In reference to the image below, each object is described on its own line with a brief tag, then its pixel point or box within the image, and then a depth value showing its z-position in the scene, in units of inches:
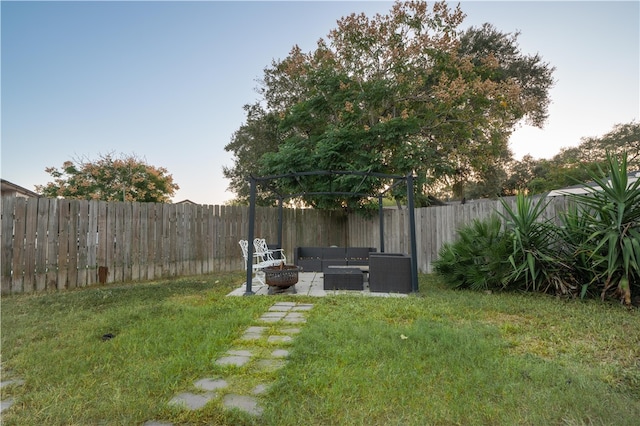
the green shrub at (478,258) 202.9
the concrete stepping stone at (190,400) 73.2
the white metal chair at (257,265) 234.4
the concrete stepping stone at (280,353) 102.6
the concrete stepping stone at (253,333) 121.3
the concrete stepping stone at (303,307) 167.5
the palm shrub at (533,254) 188.1
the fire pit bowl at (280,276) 210.1
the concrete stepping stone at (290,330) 127.8
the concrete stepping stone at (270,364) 93.2
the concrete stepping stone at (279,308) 165.5
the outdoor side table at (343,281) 228.7
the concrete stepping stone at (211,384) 82.1
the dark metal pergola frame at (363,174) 211.3
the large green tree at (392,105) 355.3
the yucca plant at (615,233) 158.7
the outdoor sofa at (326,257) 314.0
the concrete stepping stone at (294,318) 143.5
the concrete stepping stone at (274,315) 152.6
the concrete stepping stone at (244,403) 71.4
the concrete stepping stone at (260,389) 79.6
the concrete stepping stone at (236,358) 96.7
